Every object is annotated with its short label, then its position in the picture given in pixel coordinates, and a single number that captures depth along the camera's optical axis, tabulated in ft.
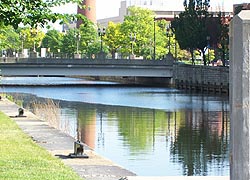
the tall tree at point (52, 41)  534.37
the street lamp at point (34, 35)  540.60
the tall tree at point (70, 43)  483.68
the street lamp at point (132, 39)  419.95
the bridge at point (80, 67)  326.03
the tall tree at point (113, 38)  450.71
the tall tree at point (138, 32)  420.77
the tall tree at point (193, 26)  358.84
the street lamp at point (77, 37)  452.76
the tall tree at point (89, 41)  464.65
